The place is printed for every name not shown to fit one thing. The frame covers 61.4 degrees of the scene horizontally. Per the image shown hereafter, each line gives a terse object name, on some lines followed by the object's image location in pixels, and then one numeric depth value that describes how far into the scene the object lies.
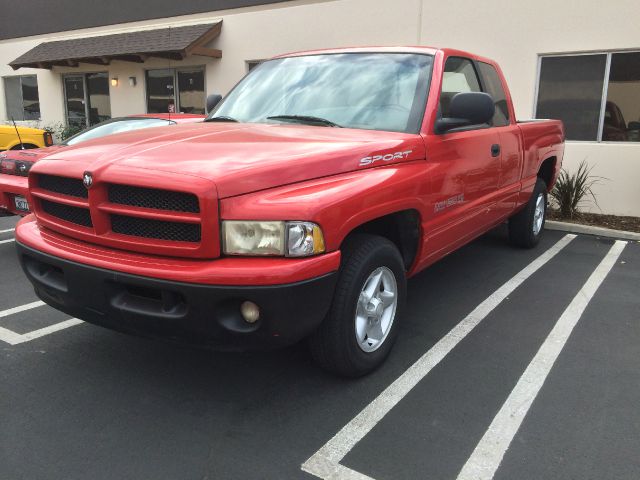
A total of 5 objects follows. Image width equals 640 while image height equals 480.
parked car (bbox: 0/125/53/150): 10.80
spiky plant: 7.78
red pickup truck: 2.39
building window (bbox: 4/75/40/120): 16.75
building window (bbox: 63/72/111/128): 14.82
